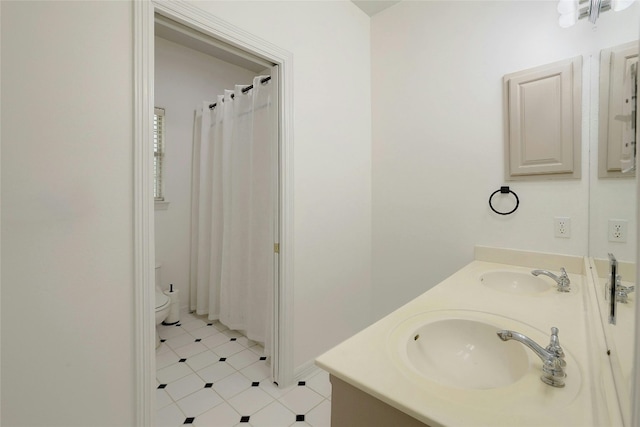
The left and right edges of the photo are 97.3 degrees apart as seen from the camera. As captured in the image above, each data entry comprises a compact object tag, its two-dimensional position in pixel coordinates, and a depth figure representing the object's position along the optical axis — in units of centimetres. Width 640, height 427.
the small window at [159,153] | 278
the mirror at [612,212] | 50
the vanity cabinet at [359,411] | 63
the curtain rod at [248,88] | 216
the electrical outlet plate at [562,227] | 154
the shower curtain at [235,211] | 221
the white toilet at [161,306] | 220
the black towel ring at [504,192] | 170
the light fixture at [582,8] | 116
